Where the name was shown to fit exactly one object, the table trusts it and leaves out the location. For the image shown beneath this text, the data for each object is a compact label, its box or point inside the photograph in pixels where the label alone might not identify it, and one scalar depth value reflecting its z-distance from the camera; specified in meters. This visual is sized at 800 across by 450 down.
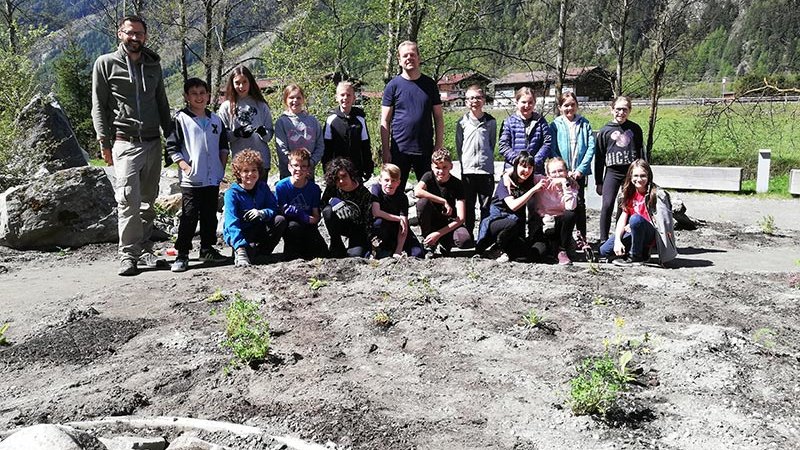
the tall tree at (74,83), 34.12
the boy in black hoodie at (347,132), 6.55
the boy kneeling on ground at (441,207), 6.49
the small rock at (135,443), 2.90
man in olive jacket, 6.02
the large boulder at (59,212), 7.81
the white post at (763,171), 13.10
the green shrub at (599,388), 3.02
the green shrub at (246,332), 3.69
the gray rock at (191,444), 2.83
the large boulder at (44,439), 2.63
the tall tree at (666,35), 14.72
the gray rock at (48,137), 10.66
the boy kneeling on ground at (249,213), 6.27
